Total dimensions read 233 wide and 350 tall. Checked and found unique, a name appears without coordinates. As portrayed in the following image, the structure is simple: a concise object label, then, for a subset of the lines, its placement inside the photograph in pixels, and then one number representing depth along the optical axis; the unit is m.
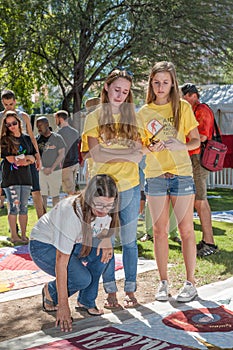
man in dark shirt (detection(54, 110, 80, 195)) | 8.79
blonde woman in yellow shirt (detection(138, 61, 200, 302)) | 4.86
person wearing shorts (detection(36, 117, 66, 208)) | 8.80
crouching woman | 4.13
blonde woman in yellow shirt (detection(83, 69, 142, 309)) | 4.71
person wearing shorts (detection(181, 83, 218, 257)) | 6.54
